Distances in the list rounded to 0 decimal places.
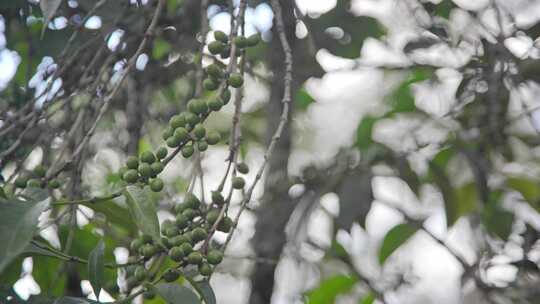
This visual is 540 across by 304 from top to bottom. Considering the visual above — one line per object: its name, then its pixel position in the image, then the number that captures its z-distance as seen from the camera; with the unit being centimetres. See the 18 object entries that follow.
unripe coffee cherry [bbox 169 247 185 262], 213
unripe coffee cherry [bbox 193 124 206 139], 219
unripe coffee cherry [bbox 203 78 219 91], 226
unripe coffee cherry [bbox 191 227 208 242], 216
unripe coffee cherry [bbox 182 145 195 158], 219
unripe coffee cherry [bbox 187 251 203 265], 214
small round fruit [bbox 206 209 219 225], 220
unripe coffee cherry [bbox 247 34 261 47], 227
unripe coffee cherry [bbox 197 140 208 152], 220
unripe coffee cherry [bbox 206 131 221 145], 221
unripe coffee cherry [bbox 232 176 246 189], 219
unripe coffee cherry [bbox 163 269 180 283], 215
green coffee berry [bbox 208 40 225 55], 226
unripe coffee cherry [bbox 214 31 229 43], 226
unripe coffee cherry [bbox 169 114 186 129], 220
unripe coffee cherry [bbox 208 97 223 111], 220
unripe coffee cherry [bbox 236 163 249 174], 225
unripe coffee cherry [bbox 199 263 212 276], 215
